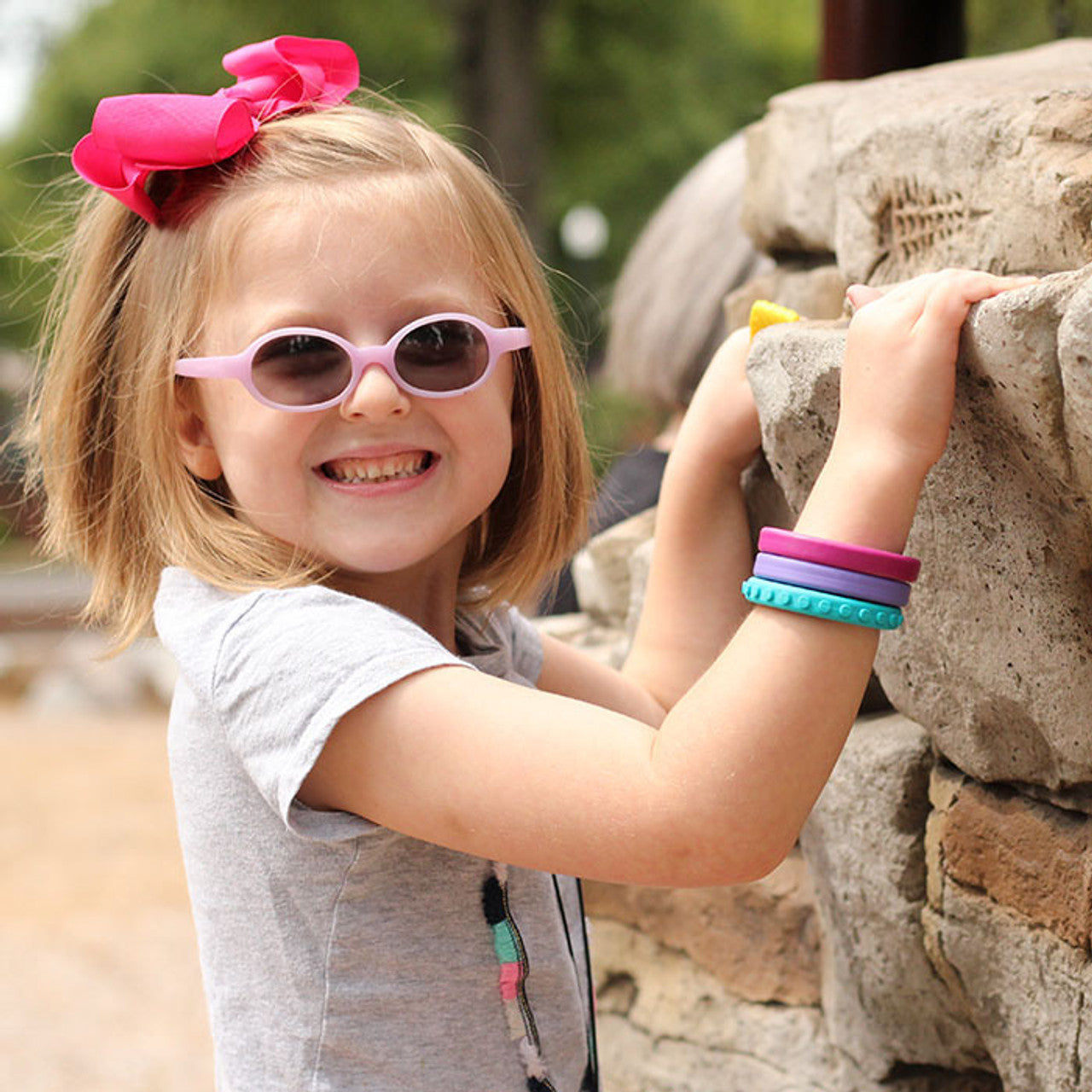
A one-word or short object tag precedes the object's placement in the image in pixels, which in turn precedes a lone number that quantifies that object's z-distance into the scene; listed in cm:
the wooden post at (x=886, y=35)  168
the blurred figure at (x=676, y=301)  179
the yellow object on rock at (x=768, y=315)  112
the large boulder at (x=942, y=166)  106
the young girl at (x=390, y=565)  94
